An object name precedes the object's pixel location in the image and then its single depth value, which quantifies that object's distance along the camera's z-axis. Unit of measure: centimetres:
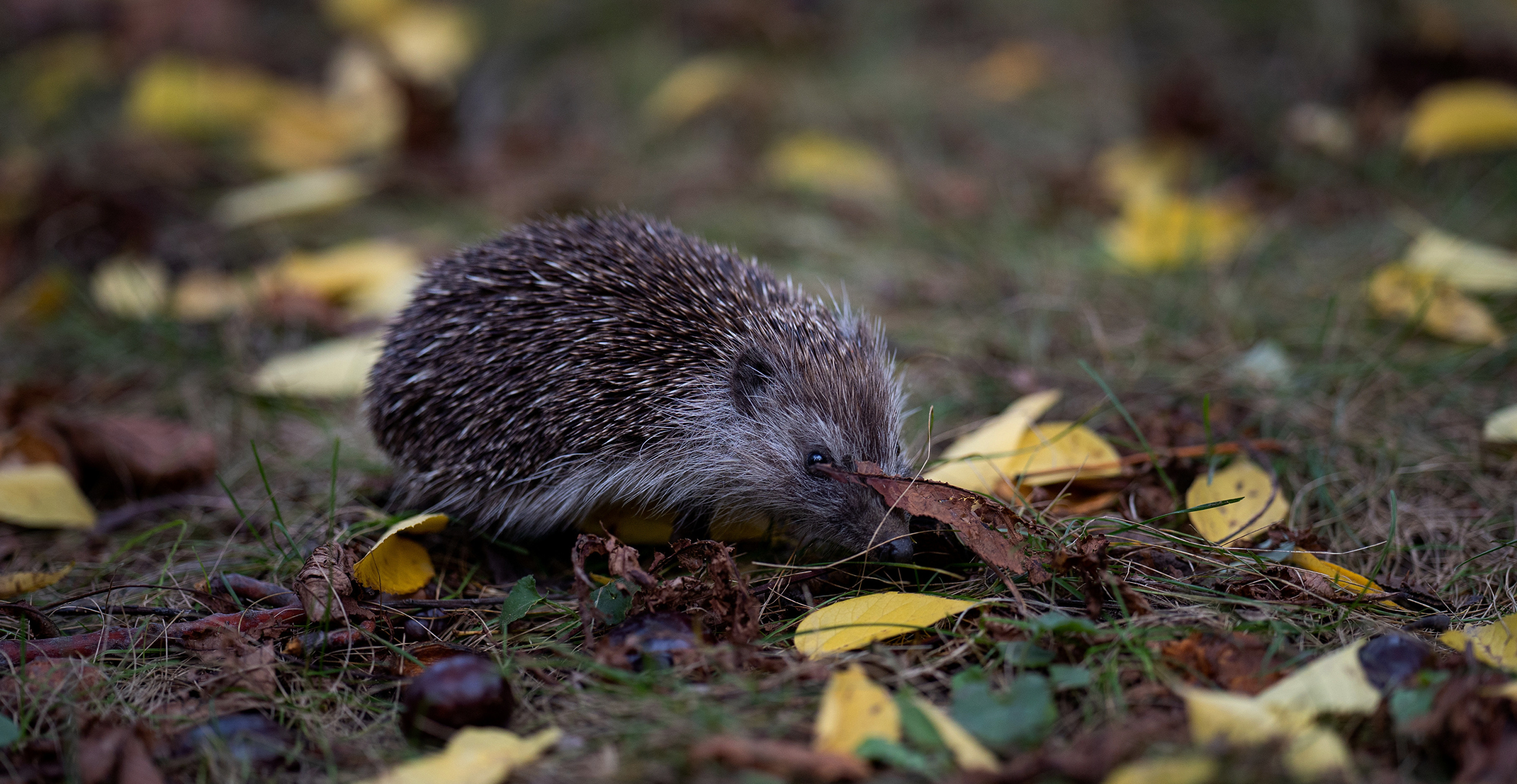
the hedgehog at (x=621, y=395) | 405
